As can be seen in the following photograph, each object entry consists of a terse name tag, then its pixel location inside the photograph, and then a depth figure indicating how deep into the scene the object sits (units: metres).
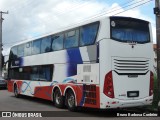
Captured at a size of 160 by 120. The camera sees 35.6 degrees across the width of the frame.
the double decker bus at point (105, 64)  9.54
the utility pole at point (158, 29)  10.95
